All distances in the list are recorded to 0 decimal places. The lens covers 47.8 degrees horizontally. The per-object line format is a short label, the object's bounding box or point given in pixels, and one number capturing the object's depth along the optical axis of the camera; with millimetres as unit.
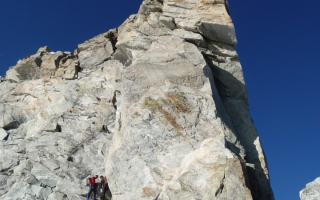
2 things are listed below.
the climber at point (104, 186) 27039
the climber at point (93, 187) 27414
